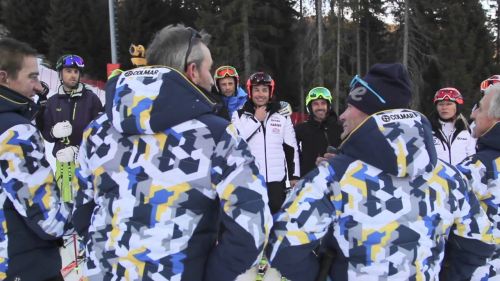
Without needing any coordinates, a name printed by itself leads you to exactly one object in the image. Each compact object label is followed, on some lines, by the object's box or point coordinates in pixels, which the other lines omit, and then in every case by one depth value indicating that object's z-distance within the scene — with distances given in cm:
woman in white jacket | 524
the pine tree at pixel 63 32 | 3005
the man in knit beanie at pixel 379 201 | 187
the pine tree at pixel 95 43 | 3136
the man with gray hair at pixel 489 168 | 230
